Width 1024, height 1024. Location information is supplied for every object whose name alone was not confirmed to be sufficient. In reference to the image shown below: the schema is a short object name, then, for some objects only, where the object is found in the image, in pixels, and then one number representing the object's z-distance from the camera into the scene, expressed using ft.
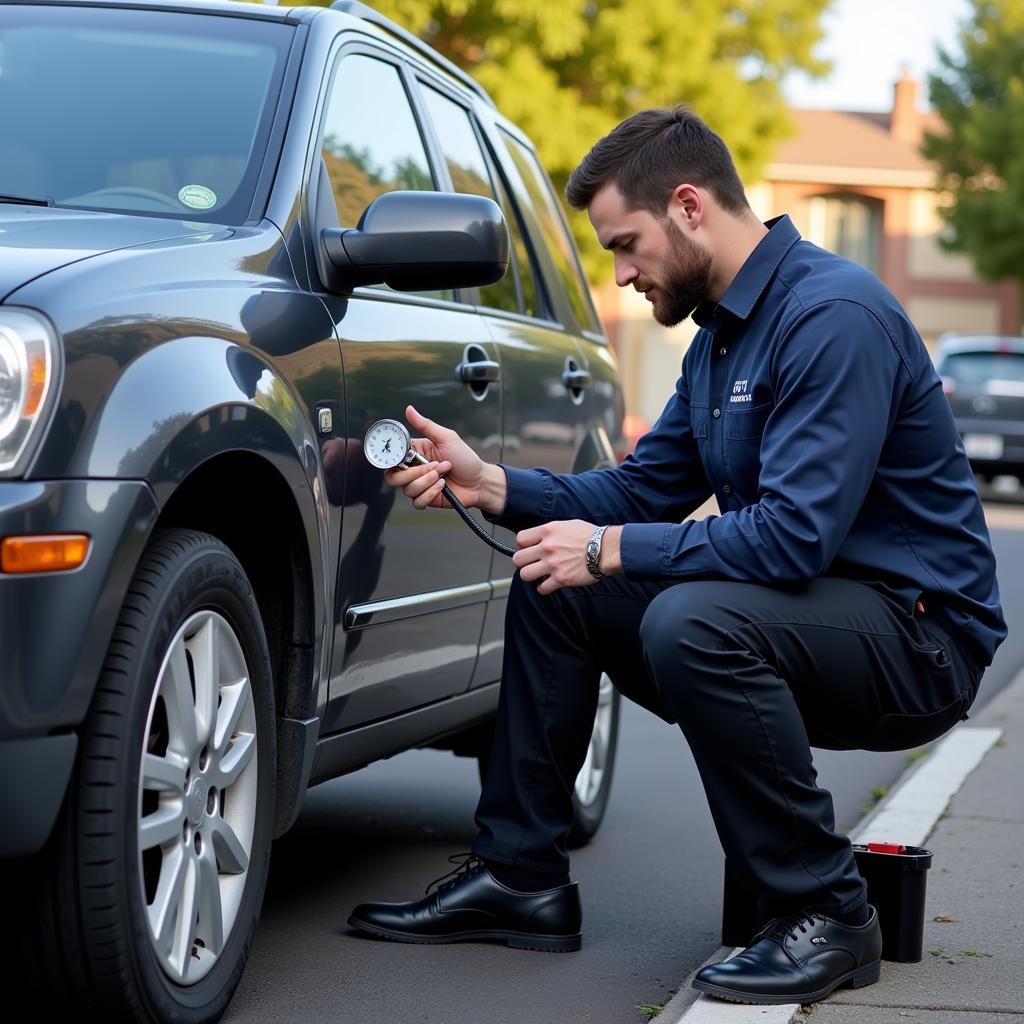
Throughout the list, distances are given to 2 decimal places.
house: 146.72
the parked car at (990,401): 68.59
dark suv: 8.41
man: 10.72
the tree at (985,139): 122.72
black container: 11.65
